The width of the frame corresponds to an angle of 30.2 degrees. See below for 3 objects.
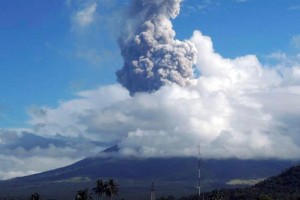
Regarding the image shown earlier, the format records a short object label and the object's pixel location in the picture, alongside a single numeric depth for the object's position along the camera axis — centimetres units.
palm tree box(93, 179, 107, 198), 17722
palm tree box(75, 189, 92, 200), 17162
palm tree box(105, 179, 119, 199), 17675
